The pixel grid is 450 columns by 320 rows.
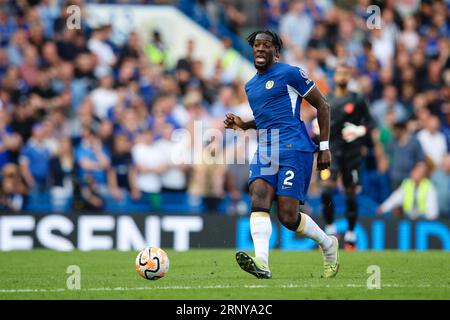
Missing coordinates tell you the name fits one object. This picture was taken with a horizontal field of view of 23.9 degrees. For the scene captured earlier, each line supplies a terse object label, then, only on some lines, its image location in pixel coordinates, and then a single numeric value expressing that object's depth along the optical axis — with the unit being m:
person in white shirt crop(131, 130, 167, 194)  20.03
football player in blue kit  11.48
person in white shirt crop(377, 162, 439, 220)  20.11
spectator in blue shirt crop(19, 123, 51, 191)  19.64
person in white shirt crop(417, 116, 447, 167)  21.34
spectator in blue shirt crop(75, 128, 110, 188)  19.78
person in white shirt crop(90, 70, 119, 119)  21.39
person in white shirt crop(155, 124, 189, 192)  20.14
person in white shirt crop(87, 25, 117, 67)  22.47
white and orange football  11.63
